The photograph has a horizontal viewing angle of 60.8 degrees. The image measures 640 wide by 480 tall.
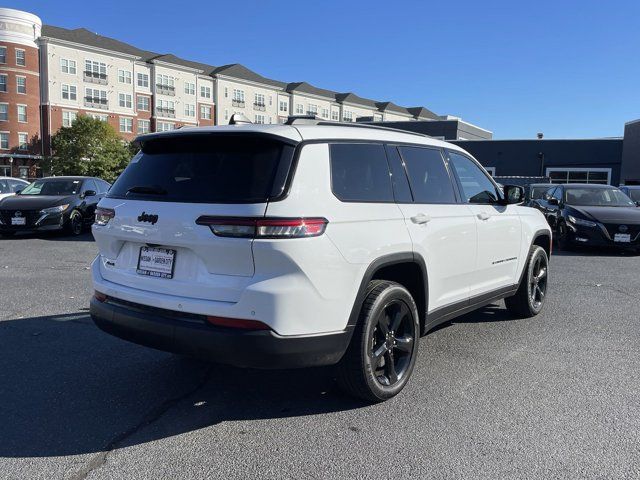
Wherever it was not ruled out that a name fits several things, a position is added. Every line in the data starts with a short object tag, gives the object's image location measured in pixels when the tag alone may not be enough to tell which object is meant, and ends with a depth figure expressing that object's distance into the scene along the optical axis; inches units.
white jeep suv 122.2
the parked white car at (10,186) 653.3
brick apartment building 2192.4
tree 2162.9
